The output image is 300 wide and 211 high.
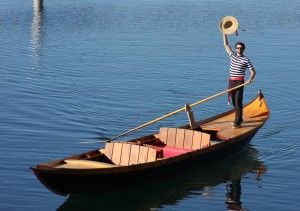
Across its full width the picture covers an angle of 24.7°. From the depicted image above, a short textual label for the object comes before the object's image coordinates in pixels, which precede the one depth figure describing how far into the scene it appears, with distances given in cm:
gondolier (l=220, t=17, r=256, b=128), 1669
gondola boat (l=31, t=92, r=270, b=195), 1325
